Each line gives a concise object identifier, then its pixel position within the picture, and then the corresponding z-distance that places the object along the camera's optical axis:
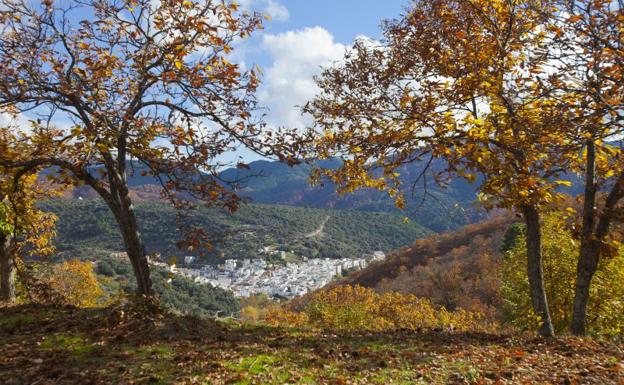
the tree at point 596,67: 5.40
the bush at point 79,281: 42.58
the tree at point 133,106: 7.40
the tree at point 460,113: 7.27
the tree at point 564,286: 16.20
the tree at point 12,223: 9.85
